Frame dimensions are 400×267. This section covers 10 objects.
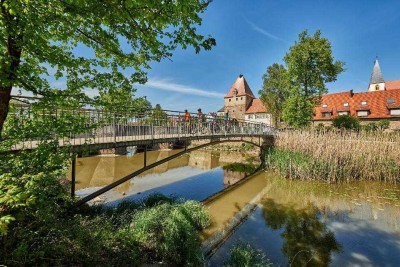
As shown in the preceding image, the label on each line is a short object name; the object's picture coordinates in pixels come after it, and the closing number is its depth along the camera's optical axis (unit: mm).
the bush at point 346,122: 28812
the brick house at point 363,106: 33562
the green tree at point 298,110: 26234
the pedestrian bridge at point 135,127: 4160
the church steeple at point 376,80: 54997
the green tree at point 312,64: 25781
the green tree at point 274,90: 35812
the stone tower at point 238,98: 50875
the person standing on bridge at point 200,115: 15159
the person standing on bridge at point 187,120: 13419
